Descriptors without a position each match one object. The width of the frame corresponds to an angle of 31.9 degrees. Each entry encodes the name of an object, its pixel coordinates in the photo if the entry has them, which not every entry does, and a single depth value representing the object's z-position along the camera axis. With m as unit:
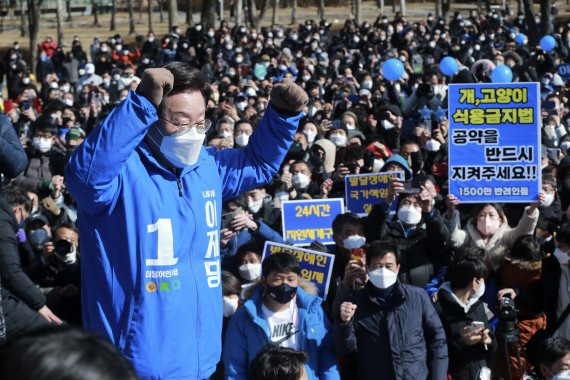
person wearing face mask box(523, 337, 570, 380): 5.22
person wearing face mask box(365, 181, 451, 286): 6.93
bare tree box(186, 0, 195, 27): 50.06
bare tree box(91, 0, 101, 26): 60.59
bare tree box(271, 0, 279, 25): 47.98
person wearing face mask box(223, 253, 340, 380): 5.39
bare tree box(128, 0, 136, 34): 52.44
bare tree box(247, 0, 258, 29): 45.34
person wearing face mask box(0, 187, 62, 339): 4.91
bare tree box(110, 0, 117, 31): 53.60
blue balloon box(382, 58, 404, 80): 16.95
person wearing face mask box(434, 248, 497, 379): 5.79
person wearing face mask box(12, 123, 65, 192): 11.79
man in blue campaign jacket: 2.90
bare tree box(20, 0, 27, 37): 51.96
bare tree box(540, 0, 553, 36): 29.23
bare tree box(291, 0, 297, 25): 52.84
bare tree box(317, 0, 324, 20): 50.01
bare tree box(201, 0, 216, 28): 40.84
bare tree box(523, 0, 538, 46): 29.83
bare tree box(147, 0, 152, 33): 48.16
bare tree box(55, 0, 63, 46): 39.54
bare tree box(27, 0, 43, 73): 32.81
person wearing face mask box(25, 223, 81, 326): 6.76
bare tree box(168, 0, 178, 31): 43.04
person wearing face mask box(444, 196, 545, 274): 7.11
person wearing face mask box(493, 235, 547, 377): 6.19
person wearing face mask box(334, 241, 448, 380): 5.45
